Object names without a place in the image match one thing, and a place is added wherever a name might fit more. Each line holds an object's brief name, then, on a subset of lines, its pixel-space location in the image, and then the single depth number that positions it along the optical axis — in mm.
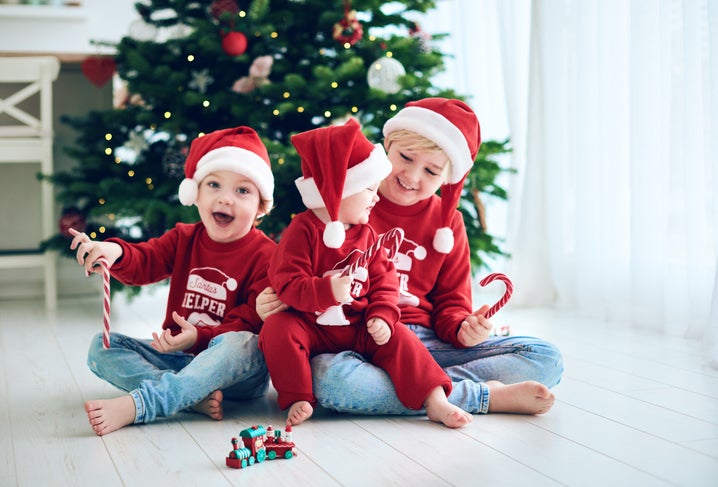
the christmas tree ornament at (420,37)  3201
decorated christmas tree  2998
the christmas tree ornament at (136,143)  3225
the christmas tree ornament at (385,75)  2891
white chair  3355
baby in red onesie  1711
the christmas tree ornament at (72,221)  3365
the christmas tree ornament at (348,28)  3012
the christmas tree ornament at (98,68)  3430
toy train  1461
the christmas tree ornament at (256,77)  3025
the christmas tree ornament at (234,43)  3012
